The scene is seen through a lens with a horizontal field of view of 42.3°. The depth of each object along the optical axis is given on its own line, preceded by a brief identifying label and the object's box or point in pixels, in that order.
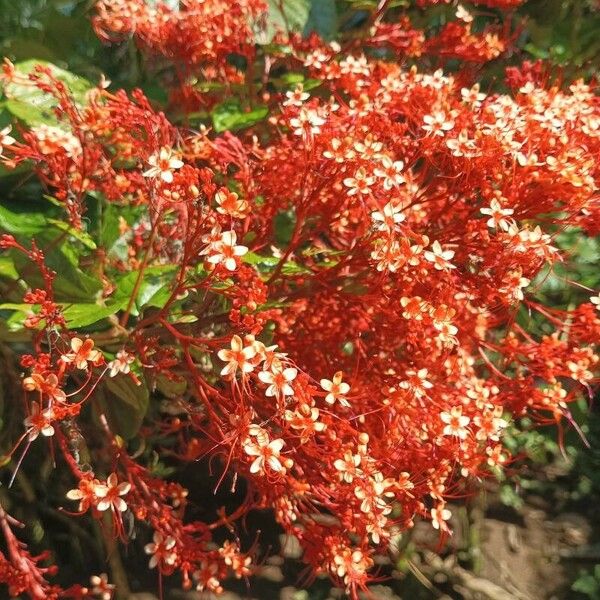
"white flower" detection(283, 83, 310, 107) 0.38
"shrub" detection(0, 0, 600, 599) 0.33
